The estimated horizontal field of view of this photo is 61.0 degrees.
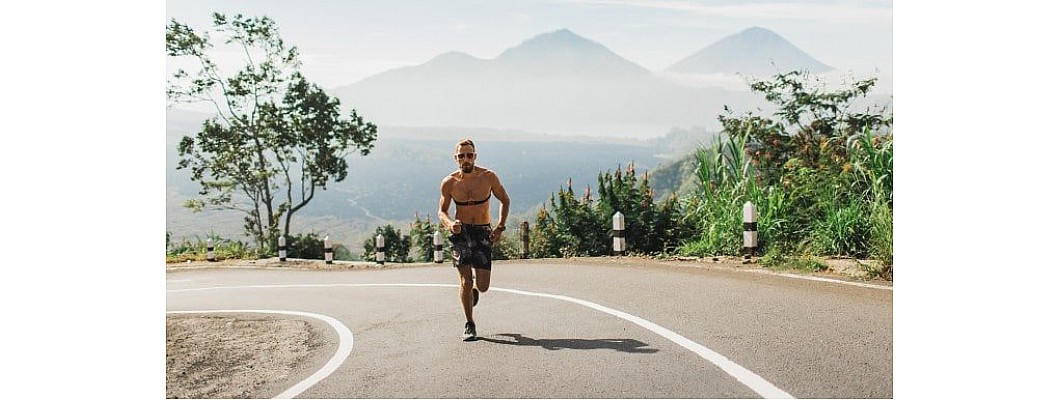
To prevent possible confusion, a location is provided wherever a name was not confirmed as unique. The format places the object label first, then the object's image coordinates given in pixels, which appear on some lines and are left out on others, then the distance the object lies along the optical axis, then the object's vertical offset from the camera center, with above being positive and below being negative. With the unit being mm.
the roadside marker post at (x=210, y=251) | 22186 -1360
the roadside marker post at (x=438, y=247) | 18588 -1026
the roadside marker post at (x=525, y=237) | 17859 -777
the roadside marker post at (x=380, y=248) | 20016 -1158
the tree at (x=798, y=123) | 15372 +1465
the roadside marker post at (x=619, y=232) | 14703 -550
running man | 6648 -159
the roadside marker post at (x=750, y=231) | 12242 -439
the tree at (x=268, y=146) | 26281 +1509
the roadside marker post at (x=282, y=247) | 20750 -1159
